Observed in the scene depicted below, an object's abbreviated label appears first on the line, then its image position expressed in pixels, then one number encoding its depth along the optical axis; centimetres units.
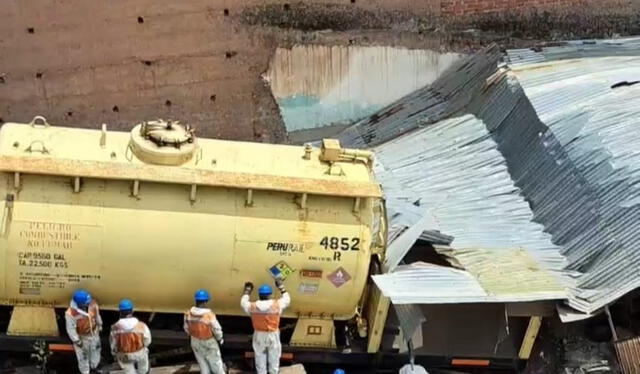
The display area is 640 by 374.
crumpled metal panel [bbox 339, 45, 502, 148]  1290
